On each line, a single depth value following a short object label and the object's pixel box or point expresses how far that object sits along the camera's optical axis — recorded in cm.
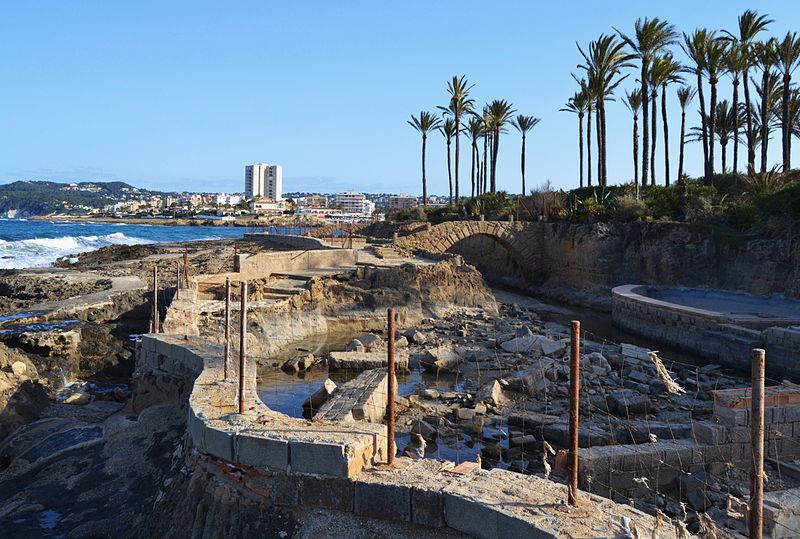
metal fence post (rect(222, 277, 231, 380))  822
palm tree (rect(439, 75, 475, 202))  4981
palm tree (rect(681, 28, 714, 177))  3356
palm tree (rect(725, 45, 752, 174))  3347
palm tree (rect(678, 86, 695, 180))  4609
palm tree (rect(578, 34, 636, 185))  3681
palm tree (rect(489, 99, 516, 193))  4862
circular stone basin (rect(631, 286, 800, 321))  2214
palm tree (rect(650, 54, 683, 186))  3506
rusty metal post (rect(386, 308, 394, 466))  589
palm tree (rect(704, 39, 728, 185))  3299
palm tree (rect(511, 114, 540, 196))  5378
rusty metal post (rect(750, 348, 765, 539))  441
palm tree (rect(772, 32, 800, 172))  3244
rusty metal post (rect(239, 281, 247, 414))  691
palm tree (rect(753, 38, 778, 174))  3353
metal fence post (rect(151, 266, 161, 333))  1240
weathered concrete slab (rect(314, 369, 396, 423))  1071
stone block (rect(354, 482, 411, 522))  547
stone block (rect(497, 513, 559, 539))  469
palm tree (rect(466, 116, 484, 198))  5456
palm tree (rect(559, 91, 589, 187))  4281
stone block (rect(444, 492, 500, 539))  502
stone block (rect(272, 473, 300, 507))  586
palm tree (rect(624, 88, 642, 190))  4412
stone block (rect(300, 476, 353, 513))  572
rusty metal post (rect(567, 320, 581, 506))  509
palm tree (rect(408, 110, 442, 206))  5459
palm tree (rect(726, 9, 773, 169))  3331
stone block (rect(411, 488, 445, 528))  536
